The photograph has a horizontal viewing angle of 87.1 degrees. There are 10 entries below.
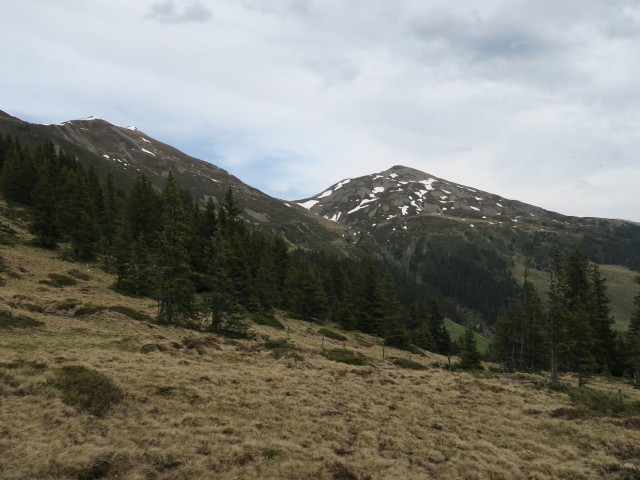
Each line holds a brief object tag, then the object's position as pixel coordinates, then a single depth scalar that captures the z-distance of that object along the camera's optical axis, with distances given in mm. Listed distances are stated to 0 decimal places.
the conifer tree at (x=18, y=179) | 66125
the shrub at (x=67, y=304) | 28278
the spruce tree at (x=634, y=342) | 45403
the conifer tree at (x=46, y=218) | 51031
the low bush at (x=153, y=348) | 21984
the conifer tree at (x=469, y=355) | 43888
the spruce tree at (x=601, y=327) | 50375
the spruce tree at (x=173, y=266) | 31698
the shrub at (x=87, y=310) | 27880
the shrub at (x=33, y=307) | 25922
